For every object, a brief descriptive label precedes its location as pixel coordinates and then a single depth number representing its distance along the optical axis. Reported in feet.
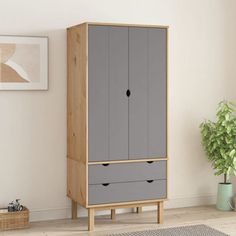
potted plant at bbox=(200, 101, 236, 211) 16.49
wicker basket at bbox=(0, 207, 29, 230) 14.51
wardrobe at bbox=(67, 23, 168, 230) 14.26
